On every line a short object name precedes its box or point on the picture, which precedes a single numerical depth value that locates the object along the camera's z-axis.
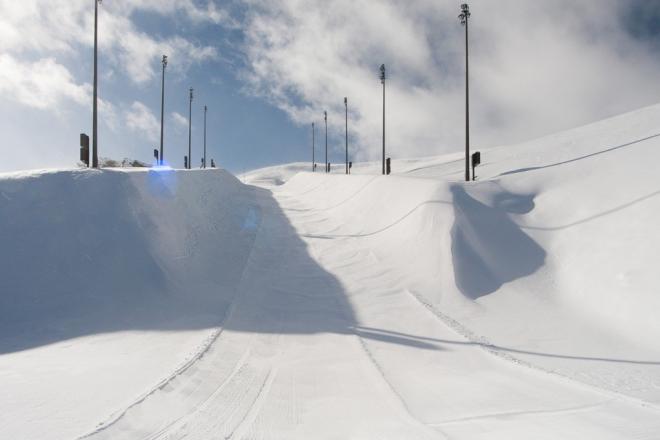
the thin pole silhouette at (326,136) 53.78
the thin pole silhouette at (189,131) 41.84
